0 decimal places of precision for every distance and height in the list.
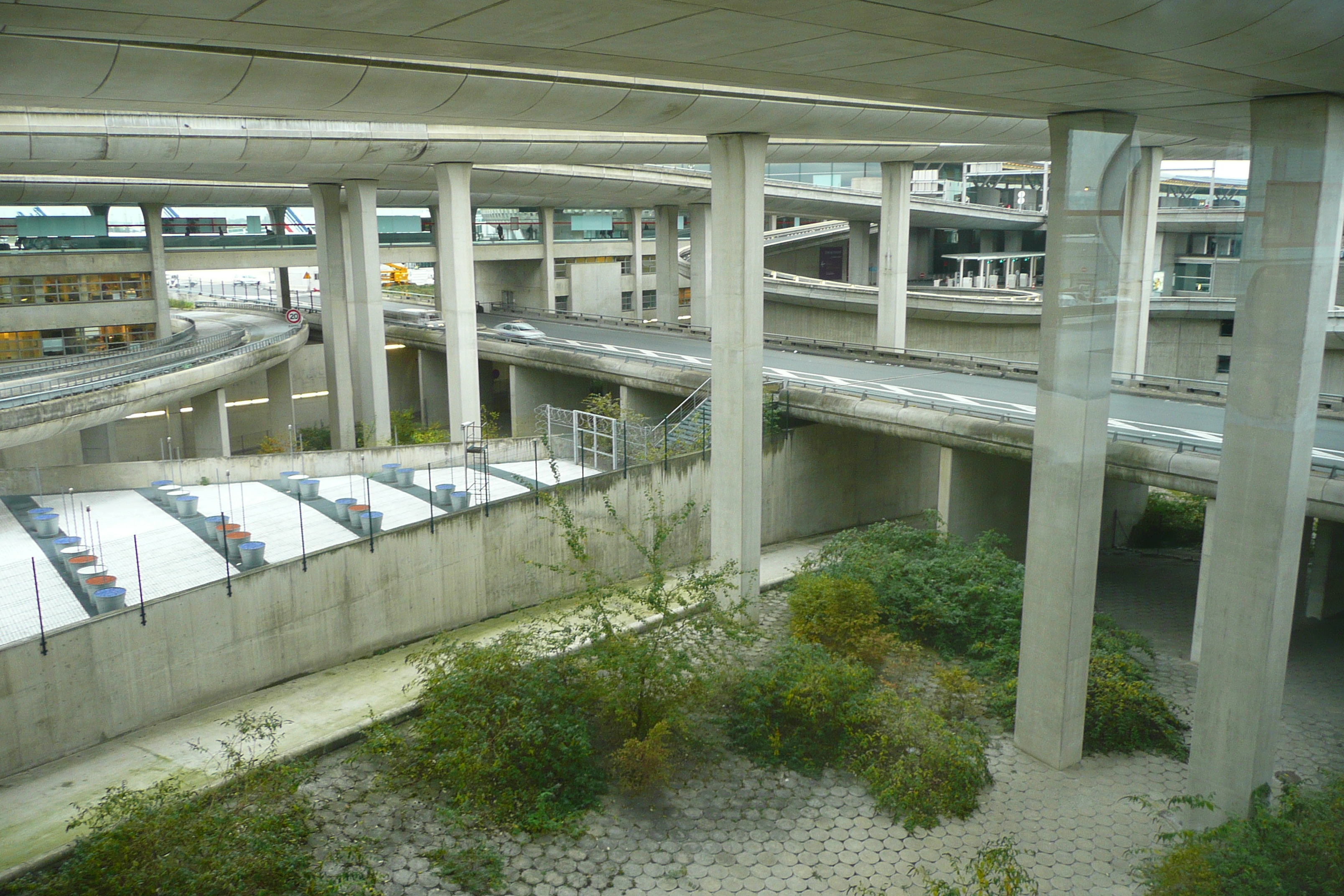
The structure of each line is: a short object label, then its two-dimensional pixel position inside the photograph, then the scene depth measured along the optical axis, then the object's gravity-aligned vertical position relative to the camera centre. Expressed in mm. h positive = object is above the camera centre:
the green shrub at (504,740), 11953 -5966
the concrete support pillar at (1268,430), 10414 -1898
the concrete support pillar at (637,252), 59531 +234
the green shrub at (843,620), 16500 -6134
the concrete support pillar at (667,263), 51969 -392
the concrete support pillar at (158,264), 40062 -230
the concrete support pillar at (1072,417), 12375 -2058
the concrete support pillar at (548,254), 56031 +109
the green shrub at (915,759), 12320 -6496
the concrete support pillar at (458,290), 27797 -948
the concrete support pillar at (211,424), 33719 -5561
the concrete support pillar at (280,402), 41562 -6028
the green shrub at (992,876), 9086 -6229
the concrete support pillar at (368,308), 31844 -1636
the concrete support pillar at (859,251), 60219 +178
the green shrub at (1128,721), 14172 -6627
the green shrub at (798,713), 13688 -6377
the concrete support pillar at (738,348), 17922 -1678
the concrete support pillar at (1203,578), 16219 -5438
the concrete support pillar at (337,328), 34994 -2477
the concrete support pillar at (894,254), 33688 +8
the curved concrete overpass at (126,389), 21859 -3293
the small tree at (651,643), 13438 -5597
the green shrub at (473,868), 10492 -6453
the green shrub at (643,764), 12578 -6340
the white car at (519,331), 39812 -3030
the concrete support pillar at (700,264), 47719 -433
